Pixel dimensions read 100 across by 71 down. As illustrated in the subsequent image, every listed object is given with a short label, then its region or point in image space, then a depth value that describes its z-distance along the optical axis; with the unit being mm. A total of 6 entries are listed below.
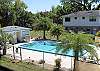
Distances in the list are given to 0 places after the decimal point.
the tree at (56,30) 12468
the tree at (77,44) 5617
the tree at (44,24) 13984
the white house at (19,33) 12151
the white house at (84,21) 15934
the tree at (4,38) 8185
